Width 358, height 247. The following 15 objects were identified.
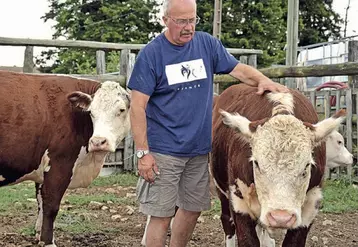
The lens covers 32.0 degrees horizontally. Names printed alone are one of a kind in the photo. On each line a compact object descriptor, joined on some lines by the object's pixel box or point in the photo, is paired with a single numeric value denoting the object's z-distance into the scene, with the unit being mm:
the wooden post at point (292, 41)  13242
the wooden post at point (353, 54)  9844
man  4180
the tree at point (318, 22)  38594
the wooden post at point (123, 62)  10484
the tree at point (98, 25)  32312
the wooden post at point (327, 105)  10164
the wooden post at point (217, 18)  17077
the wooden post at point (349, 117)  9609
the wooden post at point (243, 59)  11148
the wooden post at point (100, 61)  10500
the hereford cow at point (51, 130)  6031
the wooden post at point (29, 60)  9328
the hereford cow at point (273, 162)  3703
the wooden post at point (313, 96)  10289
